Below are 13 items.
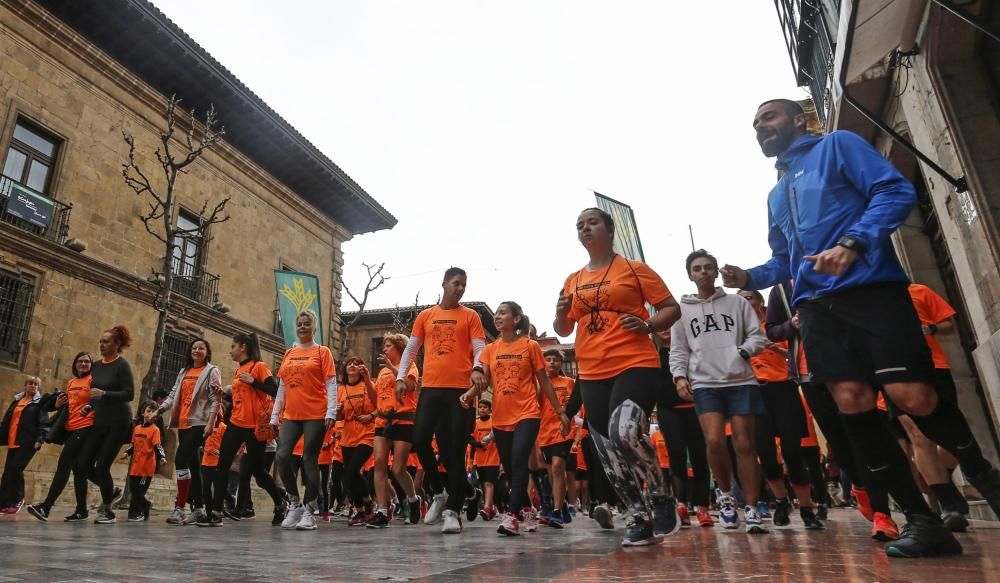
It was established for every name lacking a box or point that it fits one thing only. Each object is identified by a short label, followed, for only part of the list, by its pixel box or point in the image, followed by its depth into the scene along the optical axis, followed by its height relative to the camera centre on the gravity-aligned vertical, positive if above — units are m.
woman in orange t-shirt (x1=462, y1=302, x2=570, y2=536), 5.36 +0.82
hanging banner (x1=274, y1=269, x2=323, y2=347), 14.27 +4.56
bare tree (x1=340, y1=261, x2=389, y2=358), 22.75 +7.40
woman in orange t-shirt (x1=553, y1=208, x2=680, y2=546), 3.54 +0.73
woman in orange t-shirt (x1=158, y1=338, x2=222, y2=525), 6.94 +0.98
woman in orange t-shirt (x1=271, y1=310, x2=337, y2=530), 6.29 +0.84
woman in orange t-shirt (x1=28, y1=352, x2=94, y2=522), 7.01 +0.88
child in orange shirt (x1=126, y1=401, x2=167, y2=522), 7.74 +0.64
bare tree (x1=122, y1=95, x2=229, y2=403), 13.07 +8.10
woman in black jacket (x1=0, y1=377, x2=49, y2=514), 8.38 +1.06
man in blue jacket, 2.56 +0.65
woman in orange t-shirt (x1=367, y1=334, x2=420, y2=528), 6.29 +0.45
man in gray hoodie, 4.67 +0.73
